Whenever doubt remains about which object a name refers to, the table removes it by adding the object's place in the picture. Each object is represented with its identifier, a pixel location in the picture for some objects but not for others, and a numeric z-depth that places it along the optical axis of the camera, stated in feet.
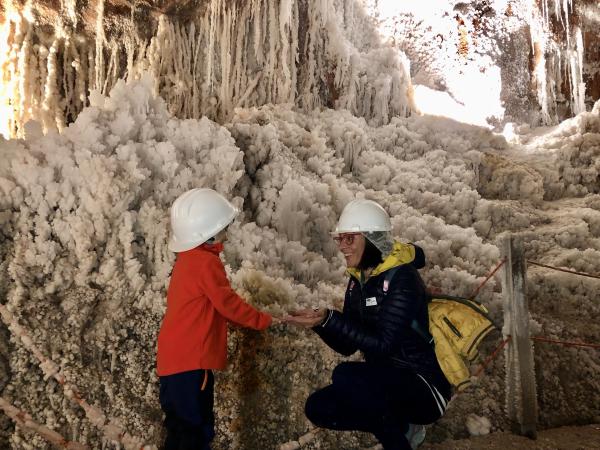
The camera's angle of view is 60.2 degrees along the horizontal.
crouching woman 7.58
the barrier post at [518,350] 12.04
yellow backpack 7.77
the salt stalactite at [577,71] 36.47
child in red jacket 8.04
